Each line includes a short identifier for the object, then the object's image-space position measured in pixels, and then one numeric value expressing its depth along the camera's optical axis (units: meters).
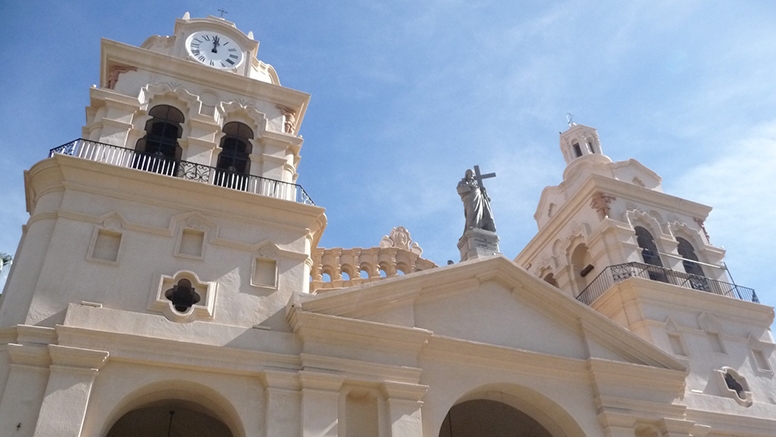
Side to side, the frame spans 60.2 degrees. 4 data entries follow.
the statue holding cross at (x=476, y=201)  17.75
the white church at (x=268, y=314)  11.97
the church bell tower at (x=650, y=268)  17.84
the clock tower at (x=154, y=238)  11.42
